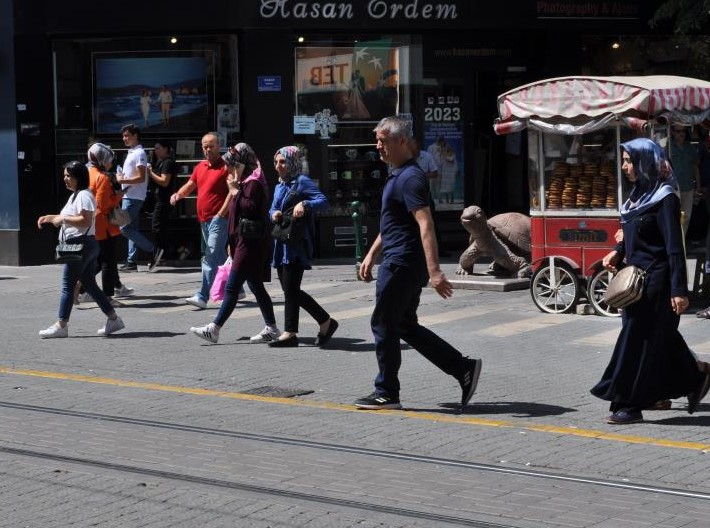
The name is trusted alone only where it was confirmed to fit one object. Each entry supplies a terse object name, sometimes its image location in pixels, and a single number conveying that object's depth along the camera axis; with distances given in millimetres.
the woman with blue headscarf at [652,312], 8227
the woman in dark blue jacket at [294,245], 11672
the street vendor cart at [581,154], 13009
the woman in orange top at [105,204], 14570
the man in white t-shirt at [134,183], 16688
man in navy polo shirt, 8641
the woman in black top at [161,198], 19031
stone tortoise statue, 15844
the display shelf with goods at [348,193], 19969
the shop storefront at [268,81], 19375
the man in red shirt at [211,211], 14086
